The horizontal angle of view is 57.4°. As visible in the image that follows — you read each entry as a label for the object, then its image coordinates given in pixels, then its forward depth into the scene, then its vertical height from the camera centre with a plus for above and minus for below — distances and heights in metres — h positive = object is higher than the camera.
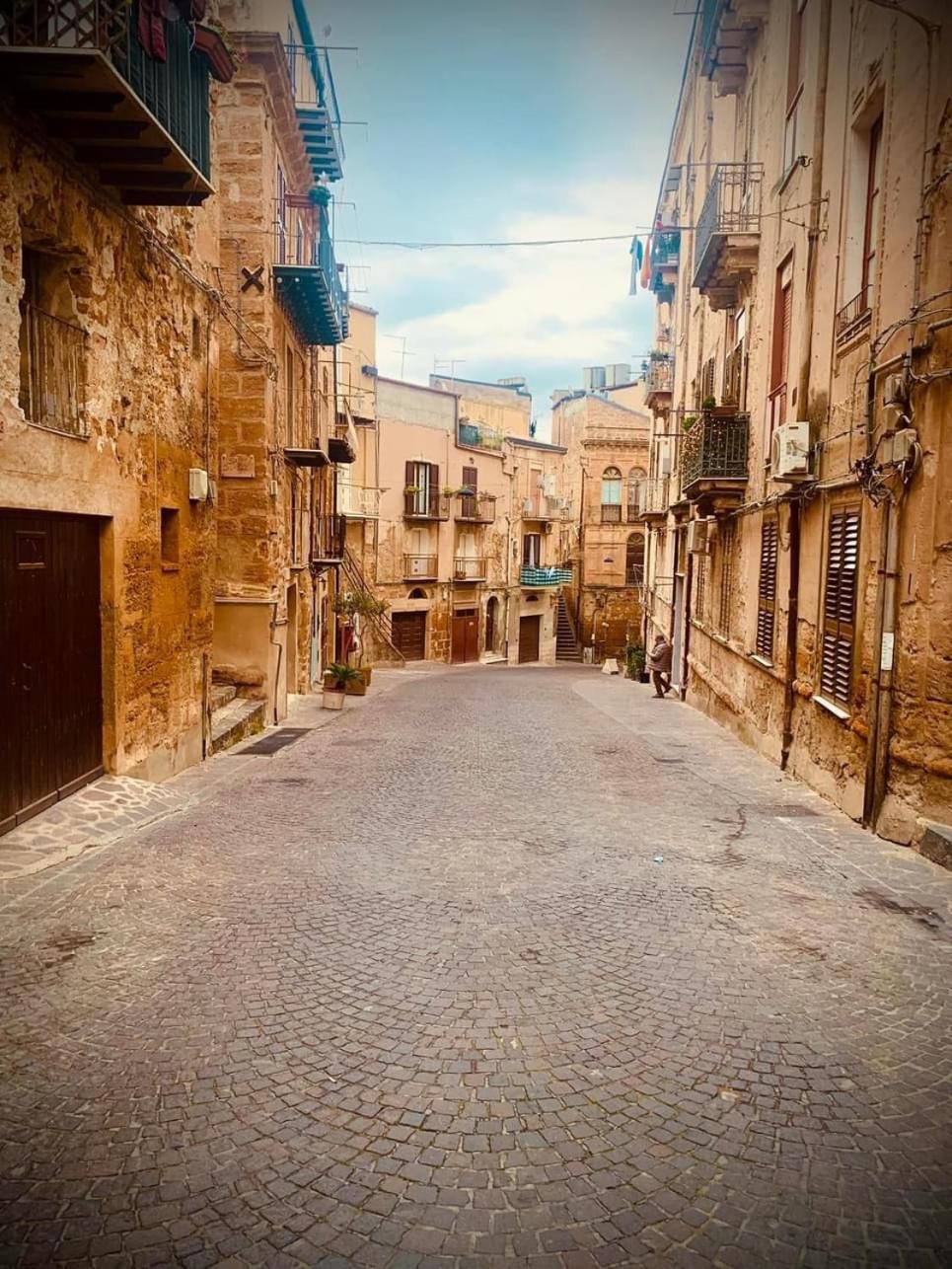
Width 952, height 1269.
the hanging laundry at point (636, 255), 27.91 +10.49
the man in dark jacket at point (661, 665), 20.52 -2.26
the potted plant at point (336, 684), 17.97 -2.56
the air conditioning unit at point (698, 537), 18.42 +0.77
